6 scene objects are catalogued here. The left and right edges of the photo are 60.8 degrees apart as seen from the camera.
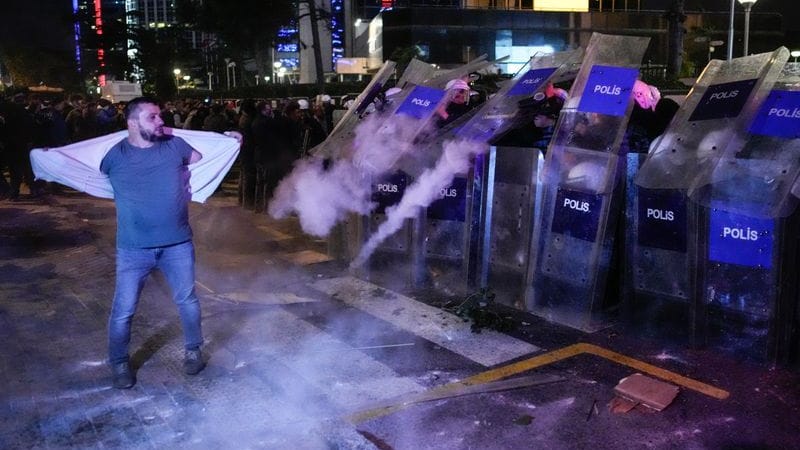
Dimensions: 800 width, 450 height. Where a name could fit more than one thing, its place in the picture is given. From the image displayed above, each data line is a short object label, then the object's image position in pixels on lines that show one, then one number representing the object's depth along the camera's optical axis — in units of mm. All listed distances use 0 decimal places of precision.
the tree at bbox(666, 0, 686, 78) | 22297
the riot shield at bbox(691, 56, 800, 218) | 4191
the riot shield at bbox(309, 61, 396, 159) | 7201
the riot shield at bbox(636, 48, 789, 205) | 4500
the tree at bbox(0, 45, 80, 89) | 72250
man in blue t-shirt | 4188
